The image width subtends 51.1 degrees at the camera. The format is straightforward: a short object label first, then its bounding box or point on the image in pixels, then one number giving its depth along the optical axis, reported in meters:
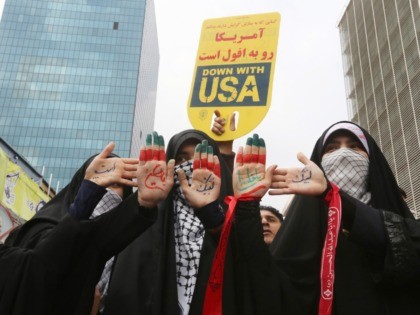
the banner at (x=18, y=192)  7.26
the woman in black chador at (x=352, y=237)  1.49
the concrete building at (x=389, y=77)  22.44
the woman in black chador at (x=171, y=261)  1.57
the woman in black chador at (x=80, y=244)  1.46
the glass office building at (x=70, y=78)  45.59
